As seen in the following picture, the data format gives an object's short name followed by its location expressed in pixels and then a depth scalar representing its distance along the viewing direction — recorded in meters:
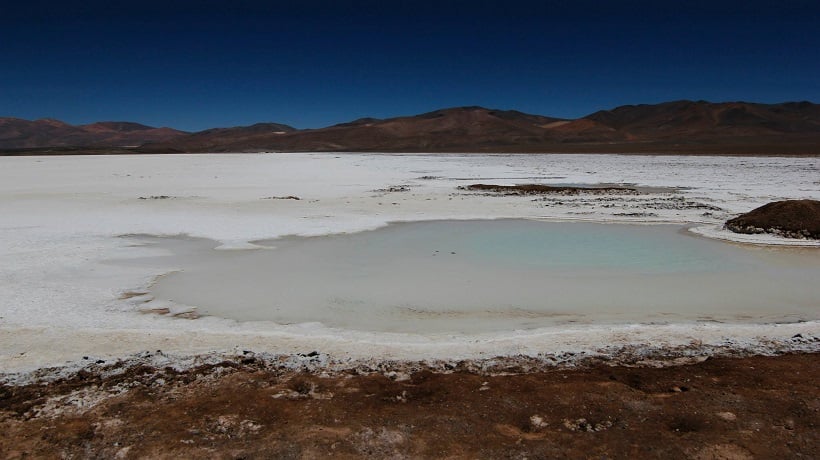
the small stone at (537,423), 3.36
